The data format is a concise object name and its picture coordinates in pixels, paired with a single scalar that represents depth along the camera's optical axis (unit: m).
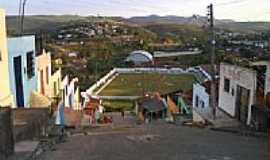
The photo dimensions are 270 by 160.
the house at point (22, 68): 18.76
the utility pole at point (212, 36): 23.51
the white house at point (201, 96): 30.41
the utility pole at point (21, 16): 27.62
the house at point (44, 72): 25.25
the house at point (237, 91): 20.46
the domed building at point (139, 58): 66.69
